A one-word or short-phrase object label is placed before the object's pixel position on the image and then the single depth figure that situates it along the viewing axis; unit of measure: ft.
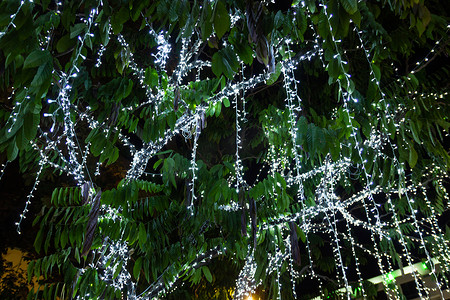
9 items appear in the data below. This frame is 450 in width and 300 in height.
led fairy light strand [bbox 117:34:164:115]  7.64
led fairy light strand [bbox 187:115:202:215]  7.97
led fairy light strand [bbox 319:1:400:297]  3.69
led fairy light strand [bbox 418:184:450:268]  13.12
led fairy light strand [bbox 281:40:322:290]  6.54
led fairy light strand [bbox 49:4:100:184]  7.06
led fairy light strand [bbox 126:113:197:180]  8.54
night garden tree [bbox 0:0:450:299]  3.86
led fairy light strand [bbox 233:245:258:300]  10.43
